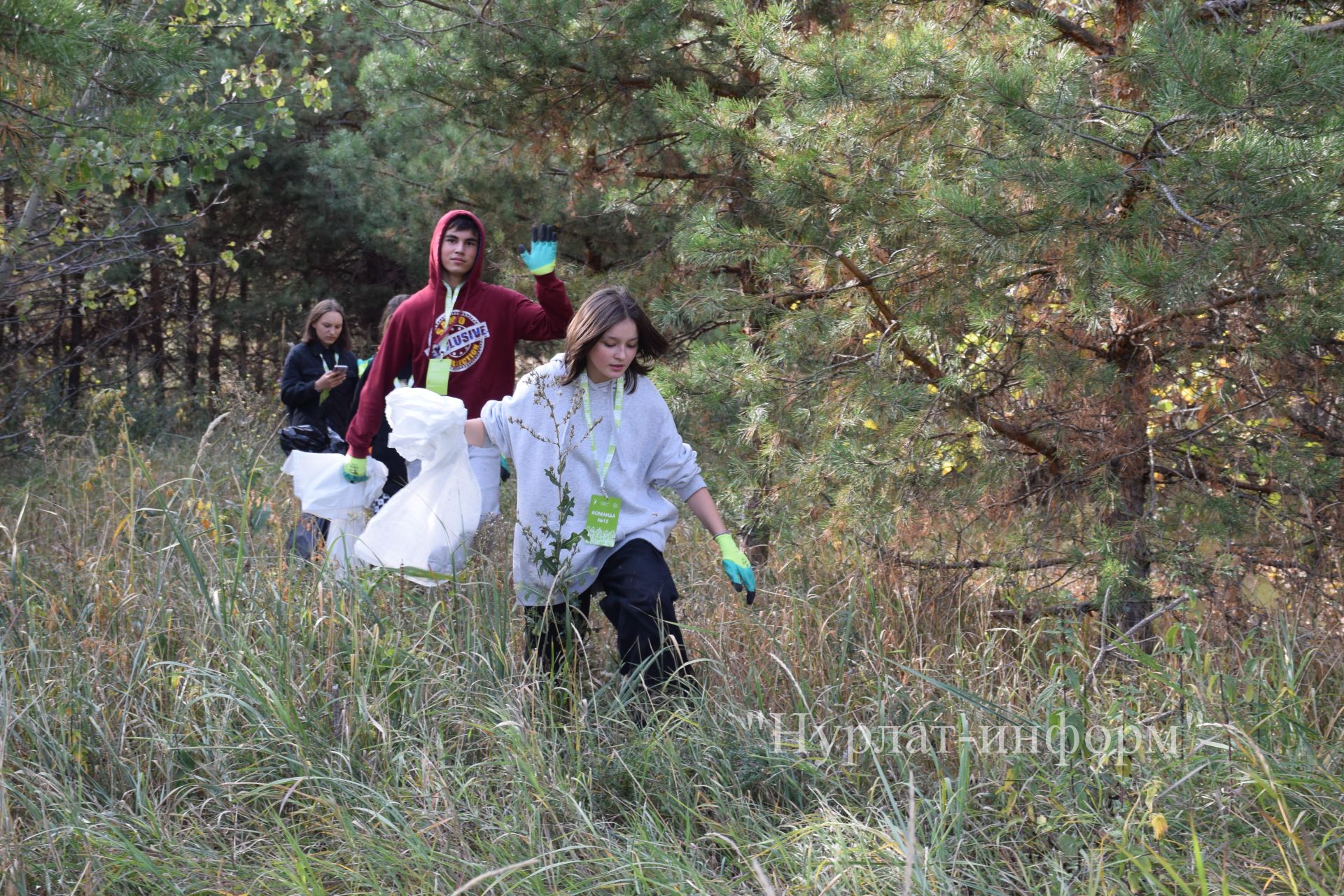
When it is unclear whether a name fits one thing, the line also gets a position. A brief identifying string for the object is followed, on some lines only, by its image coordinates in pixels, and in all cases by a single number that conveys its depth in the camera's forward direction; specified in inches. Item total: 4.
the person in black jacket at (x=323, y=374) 431.2
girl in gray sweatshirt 240.2
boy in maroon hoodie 320.8
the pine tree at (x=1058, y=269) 205.9
